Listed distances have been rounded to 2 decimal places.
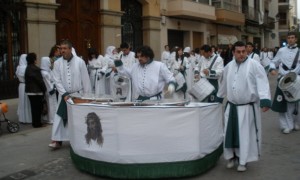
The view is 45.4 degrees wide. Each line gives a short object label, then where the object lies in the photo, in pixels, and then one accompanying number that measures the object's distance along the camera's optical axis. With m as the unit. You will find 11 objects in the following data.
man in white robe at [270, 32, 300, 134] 7.04
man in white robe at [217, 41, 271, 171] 4.65
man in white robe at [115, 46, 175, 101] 5.25
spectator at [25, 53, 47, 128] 7.95
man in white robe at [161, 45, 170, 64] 15.83
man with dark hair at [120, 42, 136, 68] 8.93
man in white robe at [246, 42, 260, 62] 7.08
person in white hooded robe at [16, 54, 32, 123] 8.52
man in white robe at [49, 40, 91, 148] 5.80
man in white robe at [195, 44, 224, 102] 7.25
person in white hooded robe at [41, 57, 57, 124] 8.23
